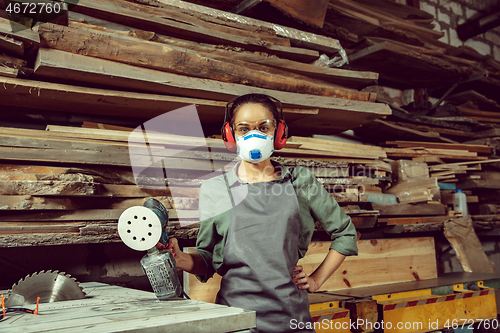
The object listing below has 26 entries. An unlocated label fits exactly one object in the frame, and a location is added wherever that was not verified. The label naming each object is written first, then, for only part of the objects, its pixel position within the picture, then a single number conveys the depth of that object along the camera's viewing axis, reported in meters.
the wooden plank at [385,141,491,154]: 4.24
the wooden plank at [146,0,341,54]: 2.88
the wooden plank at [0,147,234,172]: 2.18
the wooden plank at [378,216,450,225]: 3.66
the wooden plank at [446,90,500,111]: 5.05
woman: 1.73
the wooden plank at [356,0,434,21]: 4.37
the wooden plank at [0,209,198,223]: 2.17
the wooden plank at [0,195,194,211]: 2.09
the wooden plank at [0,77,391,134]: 2.31
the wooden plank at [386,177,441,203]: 3.82
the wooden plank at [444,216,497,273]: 3.96
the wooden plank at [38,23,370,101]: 2.26
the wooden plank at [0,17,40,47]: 2.12
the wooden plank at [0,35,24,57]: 2.11
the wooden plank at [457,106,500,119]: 5.06
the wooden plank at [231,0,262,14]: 3.05
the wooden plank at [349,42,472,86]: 4.08
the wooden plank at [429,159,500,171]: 4.28
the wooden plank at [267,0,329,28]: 3.29
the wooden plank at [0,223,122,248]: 2.10
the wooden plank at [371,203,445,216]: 3.57
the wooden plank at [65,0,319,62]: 2.53
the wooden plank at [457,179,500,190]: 4.46
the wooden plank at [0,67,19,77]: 2.16
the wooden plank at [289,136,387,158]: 3.30
